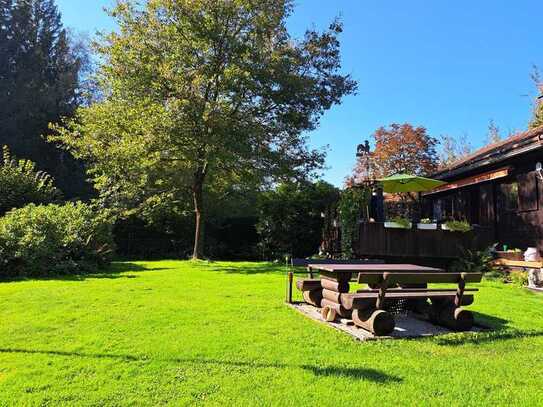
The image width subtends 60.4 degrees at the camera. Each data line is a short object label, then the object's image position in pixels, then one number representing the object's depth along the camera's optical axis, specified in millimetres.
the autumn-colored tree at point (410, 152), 28922
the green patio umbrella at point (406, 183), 15164
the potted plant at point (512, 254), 12766
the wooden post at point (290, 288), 8012
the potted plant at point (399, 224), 13609
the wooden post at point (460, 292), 6473
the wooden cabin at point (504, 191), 13391
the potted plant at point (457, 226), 13523
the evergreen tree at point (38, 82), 33094
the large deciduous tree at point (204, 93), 15305
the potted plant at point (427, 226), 13766
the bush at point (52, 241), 12750
